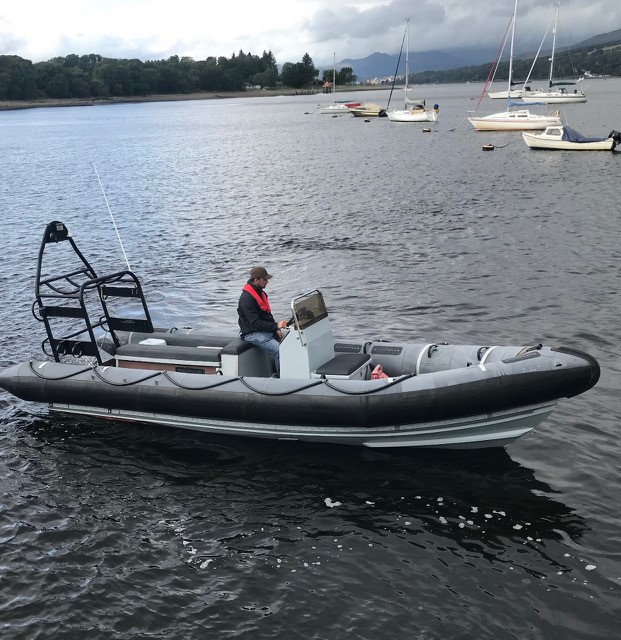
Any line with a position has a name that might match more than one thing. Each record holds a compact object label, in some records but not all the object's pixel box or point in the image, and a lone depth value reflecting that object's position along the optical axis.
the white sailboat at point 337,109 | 113.90
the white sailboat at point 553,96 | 94.88
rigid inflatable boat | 9.84
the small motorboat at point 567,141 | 47.00
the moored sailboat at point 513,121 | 62.72
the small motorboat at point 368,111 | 97.88
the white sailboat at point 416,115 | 82.75
